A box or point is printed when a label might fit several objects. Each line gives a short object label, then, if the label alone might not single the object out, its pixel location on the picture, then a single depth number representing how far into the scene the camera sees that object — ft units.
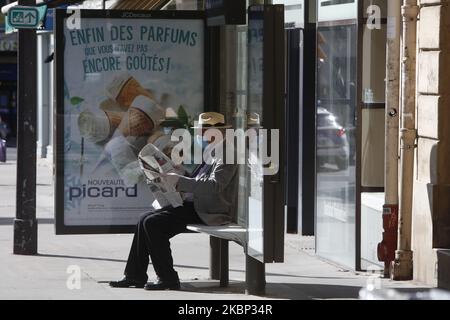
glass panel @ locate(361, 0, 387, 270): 58.67
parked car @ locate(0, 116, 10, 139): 168.90
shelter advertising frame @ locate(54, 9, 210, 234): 56.79
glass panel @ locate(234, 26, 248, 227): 51.54
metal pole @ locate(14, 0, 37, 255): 65.11
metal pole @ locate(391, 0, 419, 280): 54.68
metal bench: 50.17
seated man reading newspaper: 51.79
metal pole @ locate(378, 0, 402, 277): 55.60
